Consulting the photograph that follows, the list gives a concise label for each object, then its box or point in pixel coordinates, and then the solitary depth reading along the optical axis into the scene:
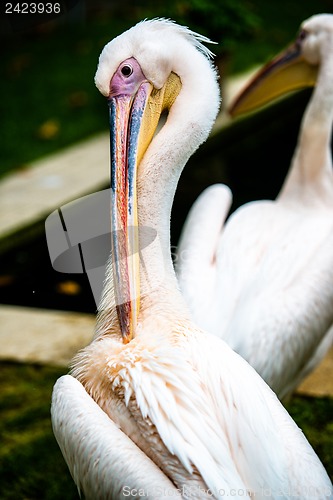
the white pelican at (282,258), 4.44
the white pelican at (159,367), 4.06
